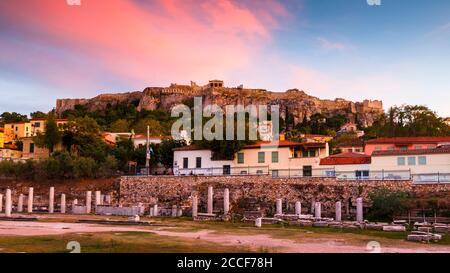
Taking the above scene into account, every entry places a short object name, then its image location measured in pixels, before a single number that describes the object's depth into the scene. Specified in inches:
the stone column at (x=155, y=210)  1663.4
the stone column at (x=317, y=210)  1407.5
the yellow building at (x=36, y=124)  3391.7
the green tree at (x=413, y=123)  2795.3
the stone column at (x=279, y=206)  1504.4
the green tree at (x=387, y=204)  1412.4
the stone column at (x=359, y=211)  1373.0
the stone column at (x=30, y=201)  1758.1
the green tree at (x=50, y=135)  2524.6
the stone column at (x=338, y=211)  1393.9
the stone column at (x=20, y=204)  1830.2
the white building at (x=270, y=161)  1918.1
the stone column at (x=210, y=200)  1590.8
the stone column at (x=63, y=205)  1799.5
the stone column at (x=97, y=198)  1768.0
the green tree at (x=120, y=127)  3754.9
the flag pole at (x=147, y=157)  2022.1
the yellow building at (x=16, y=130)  3622.8
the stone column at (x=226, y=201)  1553.9
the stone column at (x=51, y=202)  1800.0
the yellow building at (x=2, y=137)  3252.5
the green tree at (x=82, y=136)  2460.6
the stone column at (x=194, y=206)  1536.0
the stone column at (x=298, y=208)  1468.5
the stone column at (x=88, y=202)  1758.1
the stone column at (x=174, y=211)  1656.0
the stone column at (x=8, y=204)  1511.4
